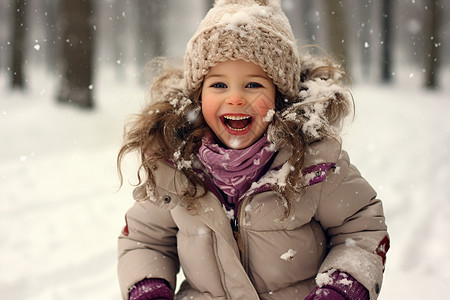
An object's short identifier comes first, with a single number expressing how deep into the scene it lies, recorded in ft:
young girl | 5.94
